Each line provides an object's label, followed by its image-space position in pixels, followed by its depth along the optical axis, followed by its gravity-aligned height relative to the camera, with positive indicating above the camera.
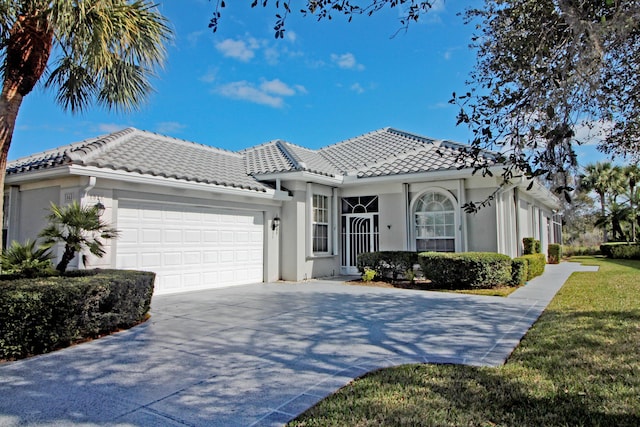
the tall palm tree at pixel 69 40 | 7.04 +3.77
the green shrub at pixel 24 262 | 7.05 -0.31
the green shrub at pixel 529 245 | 18.05 -0.03
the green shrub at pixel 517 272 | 13.34 -0.88
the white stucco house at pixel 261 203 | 10.62 +1.30
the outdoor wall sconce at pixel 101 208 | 9.84 +0.86
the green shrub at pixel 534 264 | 15.05 -0.78
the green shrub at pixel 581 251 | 35.00 -0.56
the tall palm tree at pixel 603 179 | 37.72 +5.86
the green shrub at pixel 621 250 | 28.97 -0.42
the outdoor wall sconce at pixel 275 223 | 14.96 +0.74
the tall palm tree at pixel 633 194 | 35.81 +4.44
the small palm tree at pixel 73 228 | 7.22 +0.28
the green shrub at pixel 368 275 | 14.64 -1.08
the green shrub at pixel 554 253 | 24.52 -0.52
